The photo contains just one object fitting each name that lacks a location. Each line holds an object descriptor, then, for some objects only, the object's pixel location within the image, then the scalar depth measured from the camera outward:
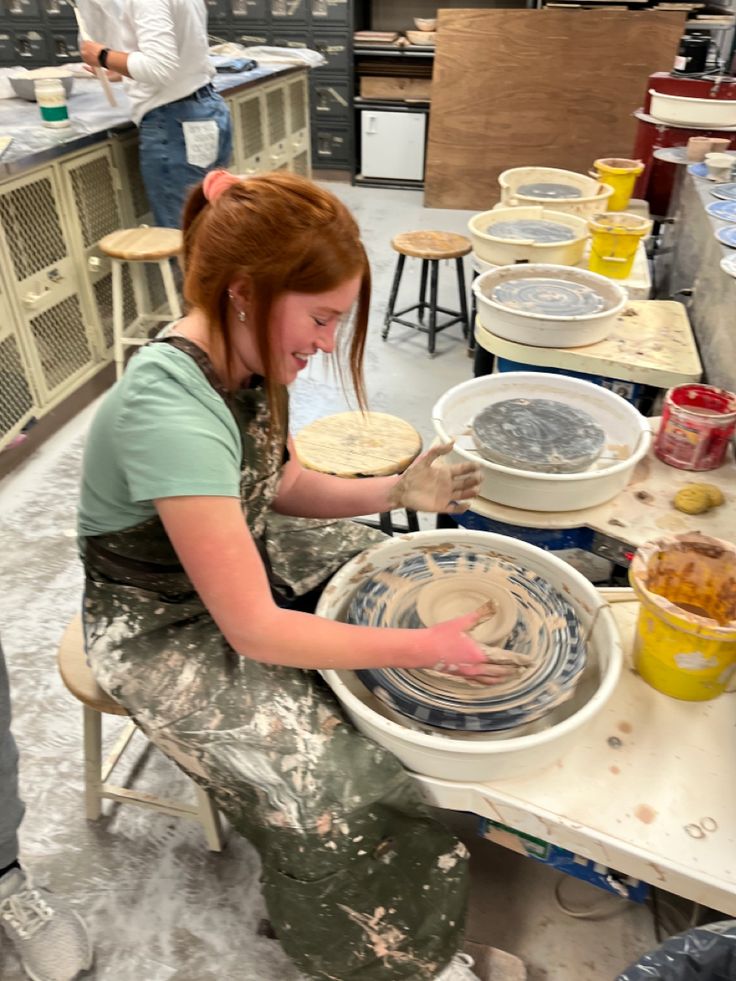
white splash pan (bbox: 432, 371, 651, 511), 1.35
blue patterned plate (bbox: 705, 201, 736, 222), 1.95
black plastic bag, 0.82
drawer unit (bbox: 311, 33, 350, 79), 5.86
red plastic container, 1.49
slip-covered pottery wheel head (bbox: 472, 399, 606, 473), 1.40
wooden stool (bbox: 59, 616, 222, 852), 1.26
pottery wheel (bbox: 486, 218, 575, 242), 2.39
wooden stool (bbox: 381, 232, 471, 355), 3.38
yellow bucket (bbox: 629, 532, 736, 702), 1.00
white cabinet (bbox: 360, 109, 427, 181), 5.93
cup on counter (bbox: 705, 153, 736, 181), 2.30
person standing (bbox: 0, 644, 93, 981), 1.29
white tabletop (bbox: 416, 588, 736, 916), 0.89
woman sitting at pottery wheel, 0.96
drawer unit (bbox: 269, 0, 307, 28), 5.79
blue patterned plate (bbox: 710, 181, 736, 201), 2.12
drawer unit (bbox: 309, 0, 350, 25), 5.70
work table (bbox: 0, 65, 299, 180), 2.65
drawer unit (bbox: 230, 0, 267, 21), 5.86
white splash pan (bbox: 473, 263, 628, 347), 1.83
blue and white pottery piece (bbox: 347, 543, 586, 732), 1.03
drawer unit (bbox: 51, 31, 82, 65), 6.18
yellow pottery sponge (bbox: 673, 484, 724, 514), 1.39
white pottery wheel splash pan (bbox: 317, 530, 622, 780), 0.96
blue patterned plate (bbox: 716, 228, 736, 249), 1.76
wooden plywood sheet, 4.94
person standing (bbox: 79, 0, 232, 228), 2.87
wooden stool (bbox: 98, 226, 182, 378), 2.99
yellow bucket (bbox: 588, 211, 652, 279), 2.23
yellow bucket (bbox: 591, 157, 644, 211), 2.84
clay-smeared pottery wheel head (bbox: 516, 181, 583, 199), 2.87
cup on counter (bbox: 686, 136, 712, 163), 2.58
